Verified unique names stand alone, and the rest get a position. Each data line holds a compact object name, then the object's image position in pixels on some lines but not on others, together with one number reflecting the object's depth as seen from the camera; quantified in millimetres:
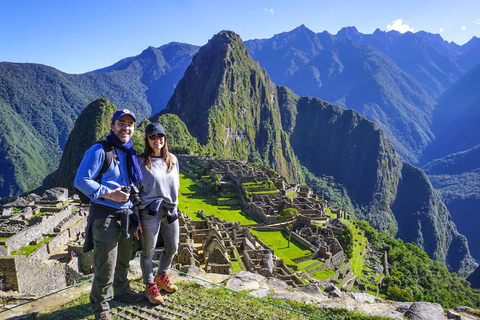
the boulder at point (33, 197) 37572
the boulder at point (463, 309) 7955
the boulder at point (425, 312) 6785
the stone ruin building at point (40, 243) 11445
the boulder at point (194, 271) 8439
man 4848
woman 5582
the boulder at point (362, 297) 7583
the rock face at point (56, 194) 34438
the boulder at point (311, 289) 7961
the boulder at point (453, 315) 7038
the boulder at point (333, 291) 7785
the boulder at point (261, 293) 7347
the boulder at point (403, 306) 7123
